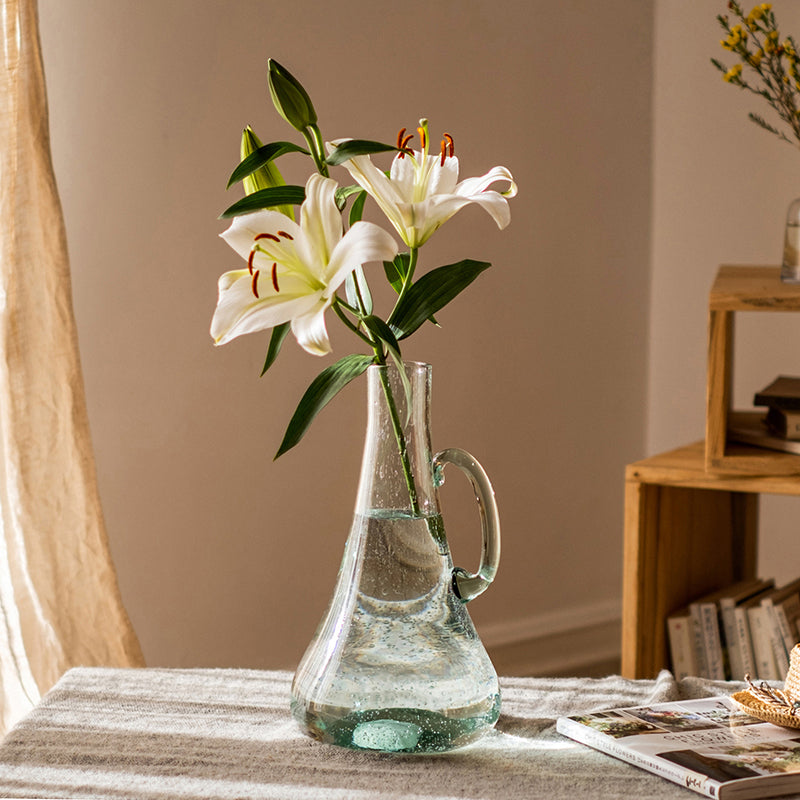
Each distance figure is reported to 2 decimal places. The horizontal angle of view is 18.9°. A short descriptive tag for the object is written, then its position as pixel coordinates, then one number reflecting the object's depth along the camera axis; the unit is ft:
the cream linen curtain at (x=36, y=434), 8.36
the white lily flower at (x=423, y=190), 5.82
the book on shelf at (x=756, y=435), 9.24
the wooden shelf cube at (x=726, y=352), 8.50
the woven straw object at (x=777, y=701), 6.07
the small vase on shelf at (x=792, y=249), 9.21
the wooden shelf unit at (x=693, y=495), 8.59
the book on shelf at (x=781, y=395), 9.53
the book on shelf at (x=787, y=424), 9.27
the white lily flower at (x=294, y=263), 5.63
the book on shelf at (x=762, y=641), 10.00
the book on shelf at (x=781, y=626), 9.91
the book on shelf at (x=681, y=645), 9.74
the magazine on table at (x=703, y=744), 5.74
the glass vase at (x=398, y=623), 5.88
